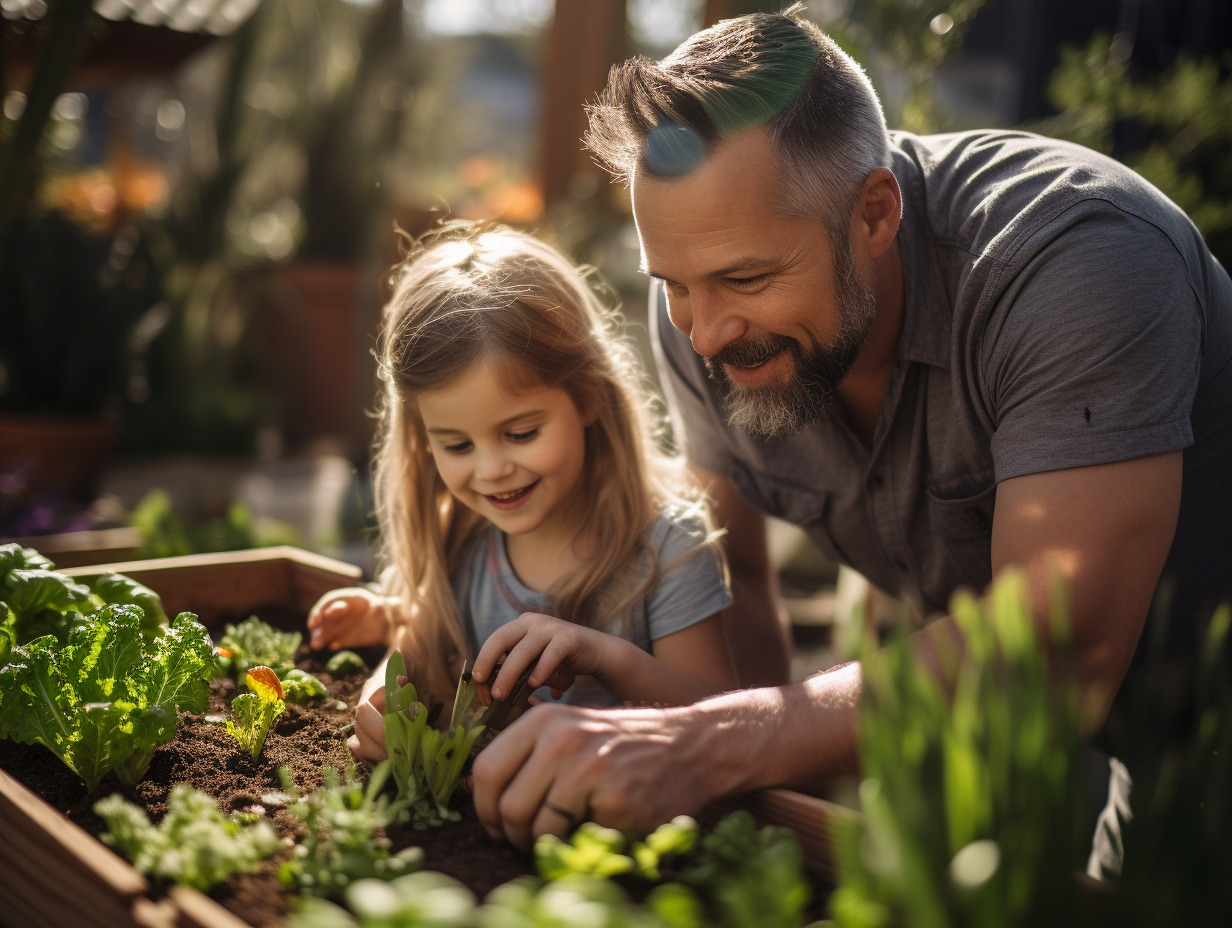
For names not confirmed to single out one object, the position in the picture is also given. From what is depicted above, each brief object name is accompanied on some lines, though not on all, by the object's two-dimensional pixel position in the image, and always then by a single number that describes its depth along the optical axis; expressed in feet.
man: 3.99
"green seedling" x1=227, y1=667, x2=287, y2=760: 4.85
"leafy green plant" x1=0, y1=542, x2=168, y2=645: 5.24
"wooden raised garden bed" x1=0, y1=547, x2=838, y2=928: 3.10
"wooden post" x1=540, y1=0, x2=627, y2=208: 17.46
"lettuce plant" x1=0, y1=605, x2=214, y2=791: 4.32
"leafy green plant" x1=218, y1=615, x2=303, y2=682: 5.99
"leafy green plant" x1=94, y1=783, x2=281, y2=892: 3.31
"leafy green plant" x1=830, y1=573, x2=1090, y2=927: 2.28
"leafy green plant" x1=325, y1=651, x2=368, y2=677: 6.18
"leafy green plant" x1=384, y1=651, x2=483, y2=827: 4.17
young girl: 5.81
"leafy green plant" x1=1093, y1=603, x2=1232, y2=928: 2.30
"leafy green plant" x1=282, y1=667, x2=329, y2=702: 5.52
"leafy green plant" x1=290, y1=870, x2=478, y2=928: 2.16
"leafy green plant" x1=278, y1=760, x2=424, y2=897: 3.35
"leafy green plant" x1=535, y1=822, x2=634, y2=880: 3.05
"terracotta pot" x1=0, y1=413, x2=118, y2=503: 15.37
